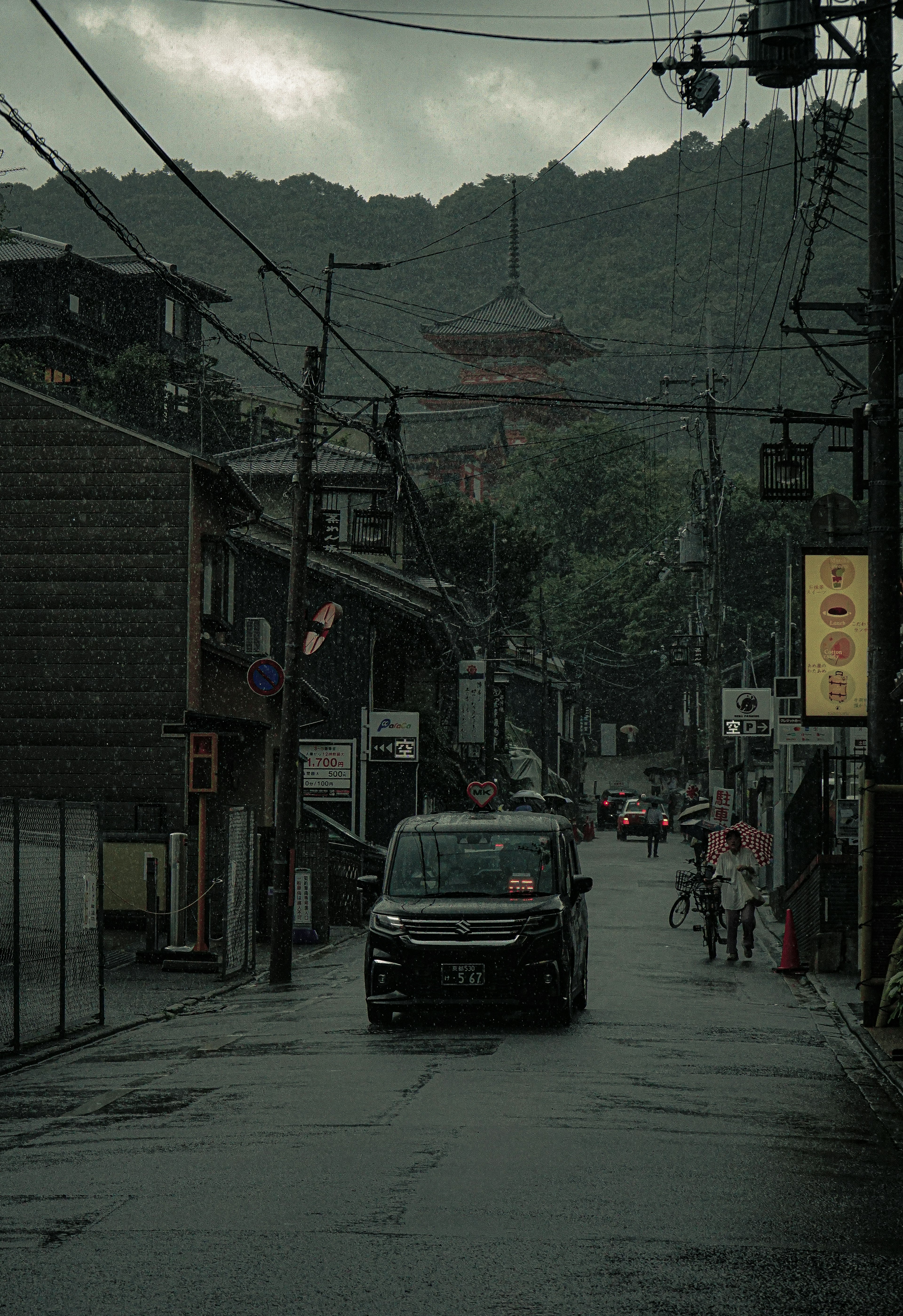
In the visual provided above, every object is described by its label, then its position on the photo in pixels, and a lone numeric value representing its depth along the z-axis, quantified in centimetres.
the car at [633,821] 7306
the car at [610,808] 8888
